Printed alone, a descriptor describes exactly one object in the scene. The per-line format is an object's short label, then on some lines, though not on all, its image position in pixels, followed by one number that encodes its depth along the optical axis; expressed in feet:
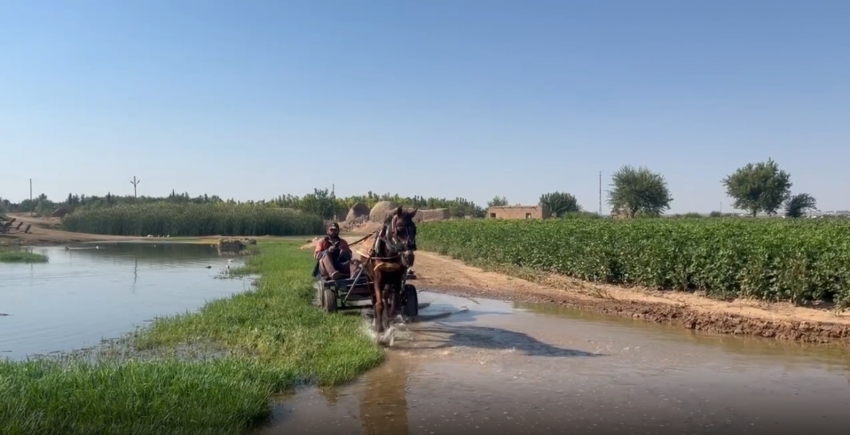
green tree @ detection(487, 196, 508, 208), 311.06
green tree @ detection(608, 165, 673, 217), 219.82
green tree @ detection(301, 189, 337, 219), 299.58
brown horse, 35.40
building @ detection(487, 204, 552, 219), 178.81
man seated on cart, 45.78
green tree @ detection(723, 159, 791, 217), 223.51
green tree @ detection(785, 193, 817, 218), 231.09
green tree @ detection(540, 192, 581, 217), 255.29
